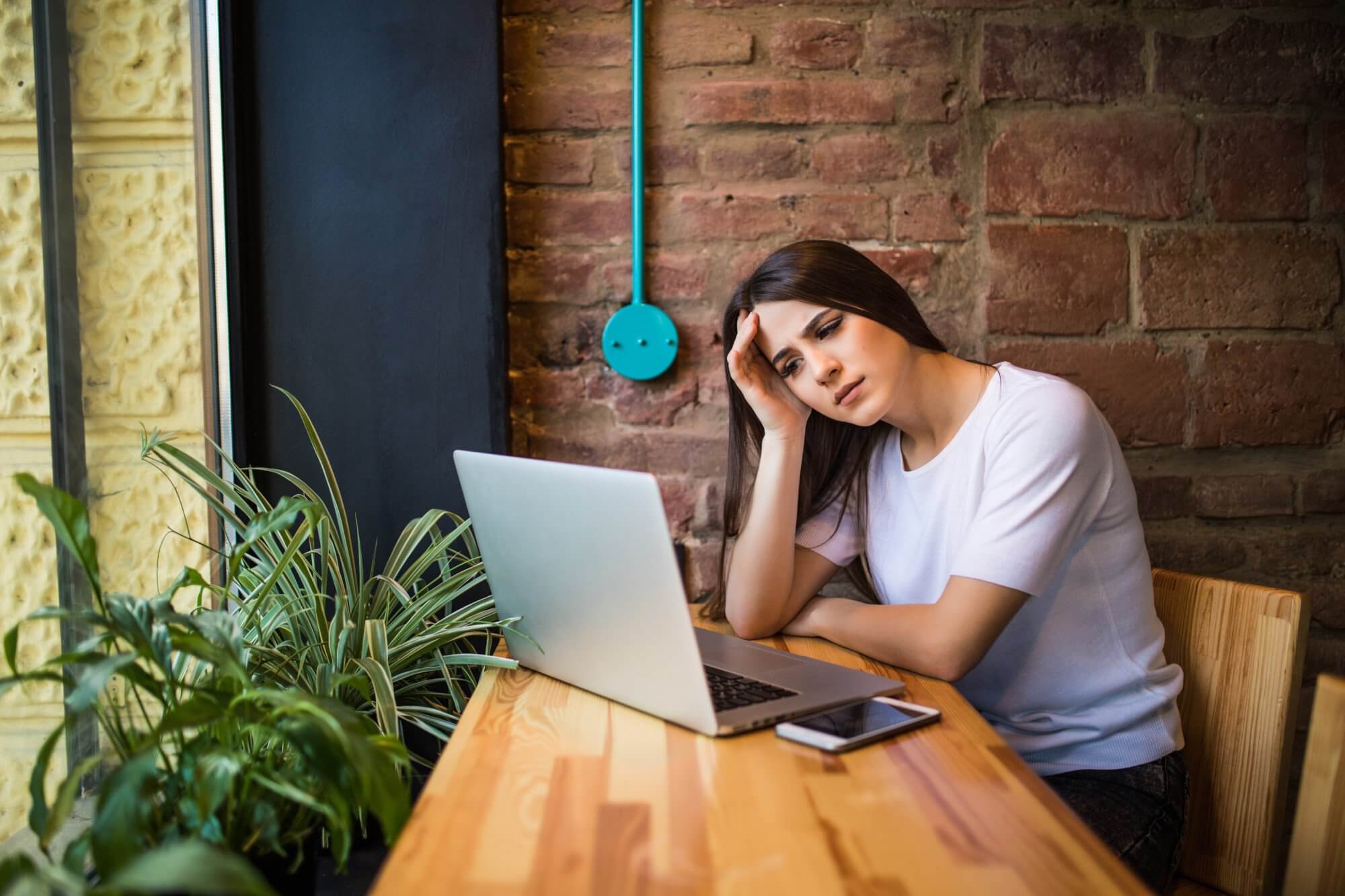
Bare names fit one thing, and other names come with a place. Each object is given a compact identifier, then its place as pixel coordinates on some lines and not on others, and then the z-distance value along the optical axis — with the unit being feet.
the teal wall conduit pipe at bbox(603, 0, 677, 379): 5.63
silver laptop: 2.94
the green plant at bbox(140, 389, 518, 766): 3.95
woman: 3.96
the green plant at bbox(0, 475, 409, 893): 2.24
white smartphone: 2.99
